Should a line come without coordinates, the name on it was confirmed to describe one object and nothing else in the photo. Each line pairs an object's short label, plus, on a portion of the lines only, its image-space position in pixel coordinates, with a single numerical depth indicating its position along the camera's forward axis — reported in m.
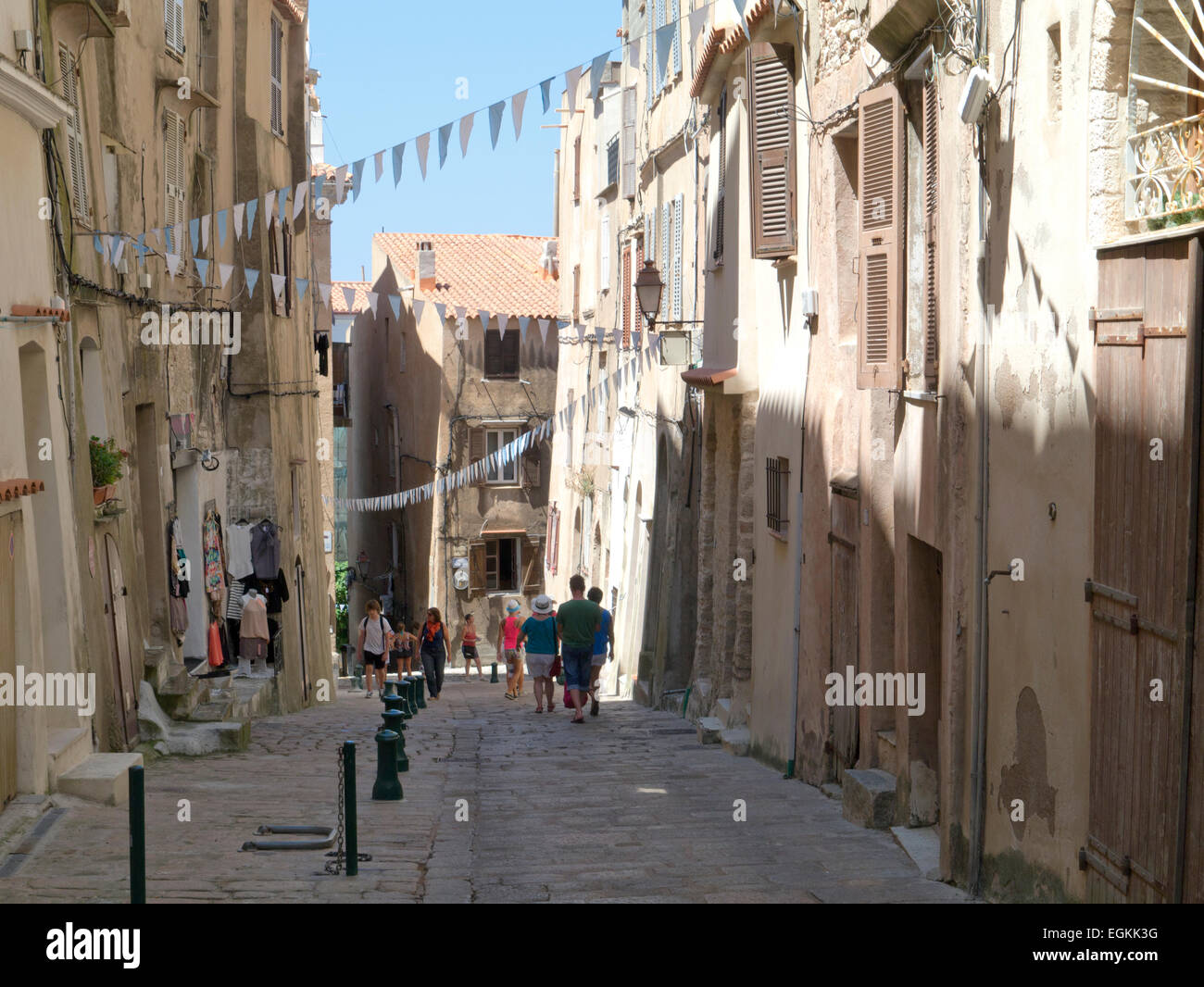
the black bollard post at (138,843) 6.52
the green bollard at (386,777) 10.77
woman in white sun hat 18.94
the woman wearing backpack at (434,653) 22.66
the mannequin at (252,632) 19.84
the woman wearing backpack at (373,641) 23.36
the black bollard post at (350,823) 8.11
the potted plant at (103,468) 13.13
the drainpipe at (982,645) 7.82
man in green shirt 17.52
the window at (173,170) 17.77
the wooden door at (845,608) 11.71
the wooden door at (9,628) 9.19
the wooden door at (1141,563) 5.53
